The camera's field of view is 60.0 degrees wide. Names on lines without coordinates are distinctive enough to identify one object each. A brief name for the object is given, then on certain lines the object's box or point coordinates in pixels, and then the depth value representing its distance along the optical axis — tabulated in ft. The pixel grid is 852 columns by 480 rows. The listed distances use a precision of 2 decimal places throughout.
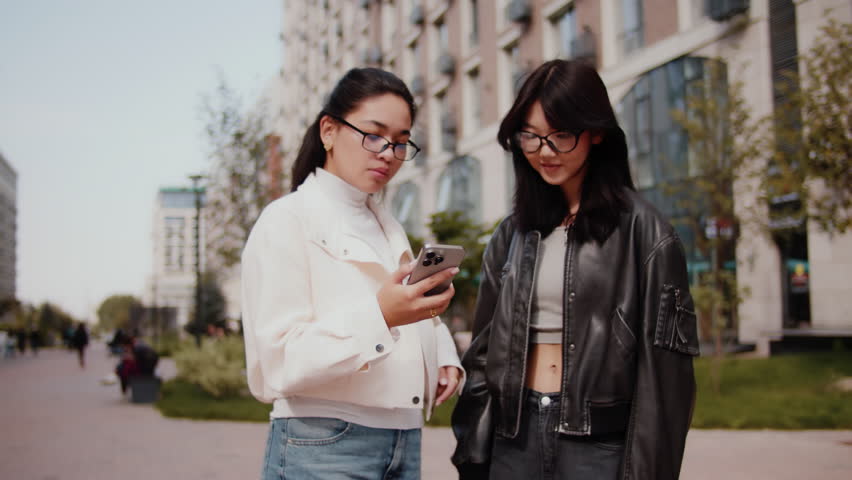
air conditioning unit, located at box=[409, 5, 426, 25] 102.99
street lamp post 59.82
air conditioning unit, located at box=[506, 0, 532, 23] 77.05
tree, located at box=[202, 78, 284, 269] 58.59
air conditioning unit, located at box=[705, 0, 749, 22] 54.39
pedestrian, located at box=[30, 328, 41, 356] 141.96
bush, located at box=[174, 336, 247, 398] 41.06
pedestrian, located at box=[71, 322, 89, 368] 90.79
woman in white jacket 6.17
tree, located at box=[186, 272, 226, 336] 131.54
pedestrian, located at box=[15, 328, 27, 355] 143.16
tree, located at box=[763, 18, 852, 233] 33.63
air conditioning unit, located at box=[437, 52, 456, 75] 93.97
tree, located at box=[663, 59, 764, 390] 46.73
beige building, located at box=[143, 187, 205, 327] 422.82
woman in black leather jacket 7.41
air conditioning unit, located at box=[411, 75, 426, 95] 103.55
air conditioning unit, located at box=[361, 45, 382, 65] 120.88
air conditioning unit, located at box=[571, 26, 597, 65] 68.39
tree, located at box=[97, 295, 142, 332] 437.42
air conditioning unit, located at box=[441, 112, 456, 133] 93.20
